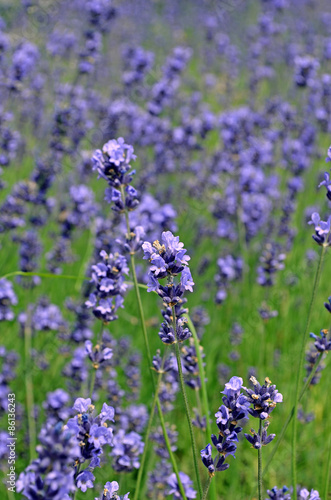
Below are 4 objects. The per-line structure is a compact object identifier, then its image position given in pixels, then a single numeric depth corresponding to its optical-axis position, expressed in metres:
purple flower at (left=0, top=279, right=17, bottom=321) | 1.20
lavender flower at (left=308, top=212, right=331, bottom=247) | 1.04
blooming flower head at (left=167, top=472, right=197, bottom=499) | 1.06
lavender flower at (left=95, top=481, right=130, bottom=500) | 1.00
